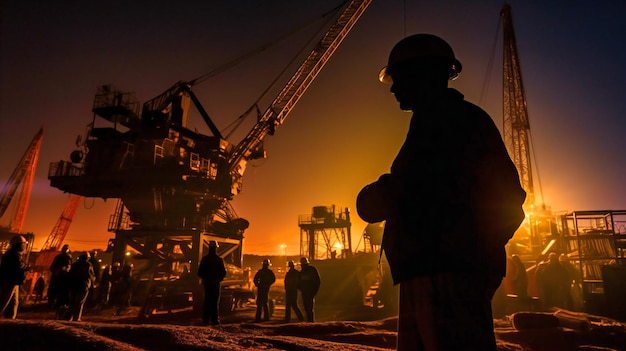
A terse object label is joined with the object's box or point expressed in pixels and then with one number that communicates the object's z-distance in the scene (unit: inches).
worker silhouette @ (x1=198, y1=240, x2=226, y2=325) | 378.9
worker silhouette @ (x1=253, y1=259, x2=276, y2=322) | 540.7
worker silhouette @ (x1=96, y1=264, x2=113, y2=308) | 665.6
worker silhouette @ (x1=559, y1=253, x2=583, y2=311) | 511.8
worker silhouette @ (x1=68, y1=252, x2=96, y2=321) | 370.3
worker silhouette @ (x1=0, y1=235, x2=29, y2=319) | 298.8
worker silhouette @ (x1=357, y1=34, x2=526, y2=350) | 61.1
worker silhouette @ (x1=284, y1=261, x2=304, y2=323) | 505.4
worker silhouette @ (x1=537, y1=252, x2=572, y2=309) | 500.1
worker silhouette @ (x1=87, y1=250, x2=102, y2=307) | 618.8
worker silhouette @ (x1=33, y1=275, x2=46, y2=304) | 757.3
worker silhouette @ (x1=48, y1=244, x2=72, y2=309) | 373.1
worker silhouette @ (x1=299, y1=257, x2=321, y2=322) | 473.7
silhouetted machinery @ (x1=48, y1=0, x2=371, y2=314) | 897.5
